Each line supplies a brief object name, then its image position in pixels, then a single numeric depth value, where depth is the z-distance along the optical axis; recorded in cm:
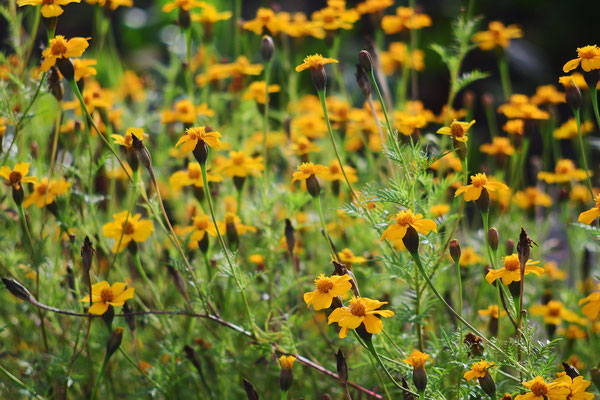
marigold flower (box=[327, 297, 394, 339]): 95
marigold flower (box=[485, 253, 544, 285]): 97
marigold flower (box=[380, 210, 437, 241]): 96
